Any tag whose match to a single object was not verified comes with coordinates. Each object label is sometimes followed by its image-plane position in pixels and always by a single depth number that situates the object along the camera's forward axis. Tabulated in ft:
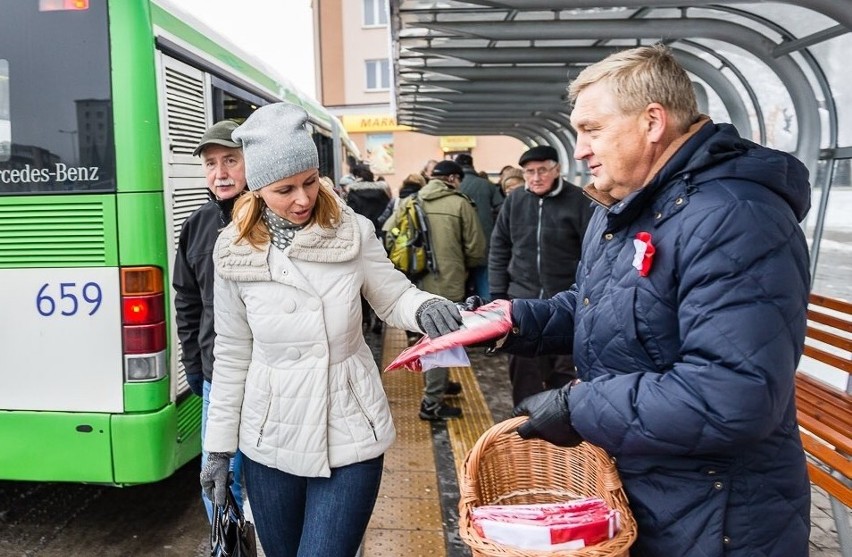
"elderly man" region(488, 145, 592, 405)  13.70
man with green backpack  17.17
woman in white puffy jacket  6.63
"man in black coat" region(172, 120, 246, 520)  9.55
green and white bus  10.28
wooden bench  9.18
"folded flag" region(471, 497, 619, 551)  4.85
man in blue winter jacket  4.37
